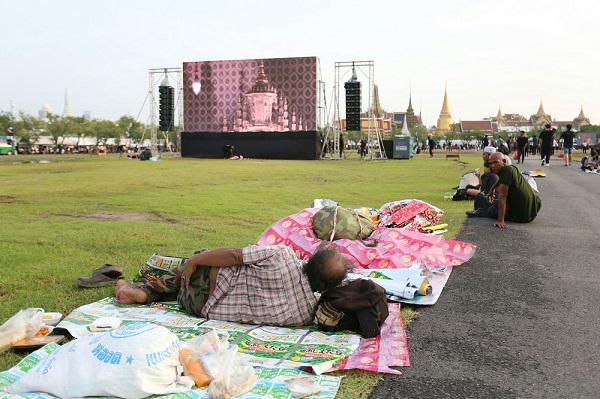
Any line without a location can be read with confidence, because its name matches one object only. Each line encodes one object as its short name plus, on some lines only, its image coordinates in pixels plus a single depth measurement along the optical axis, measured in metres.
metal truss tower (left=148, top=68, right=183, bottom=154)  36.34
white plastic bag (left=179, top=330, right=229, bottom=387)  2.91
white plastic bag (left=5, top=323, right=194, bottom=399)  2.66
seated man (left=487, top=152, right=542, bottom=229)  7.94
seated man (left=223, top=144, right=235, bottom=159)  34.75
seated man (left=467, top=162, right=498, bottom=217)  8.96
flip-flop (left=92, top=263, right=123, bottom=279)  5.00
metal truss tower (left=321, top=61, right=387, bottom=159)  31.84
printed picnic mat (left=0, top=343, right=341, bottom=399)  2.76
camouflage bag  6.09
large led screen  33.81
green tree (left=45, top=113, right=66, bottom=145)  71.50
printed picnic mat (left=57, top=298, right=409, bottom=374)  3.24
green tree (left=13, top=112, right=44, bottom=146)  65.31
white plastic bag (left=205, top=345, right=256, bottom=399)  2.74
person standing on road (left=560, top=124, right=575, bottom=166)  22.65
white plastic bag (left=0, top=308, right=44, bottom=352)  3.42
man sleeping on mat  3.85
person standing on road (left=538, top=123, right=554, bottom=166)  21.81
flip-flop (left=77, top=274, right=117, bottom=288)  4.91
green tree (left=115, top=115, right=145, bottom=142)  85.31
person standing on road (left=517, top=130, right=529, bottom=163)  23.44
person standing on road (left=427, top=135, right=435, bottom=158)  42.27
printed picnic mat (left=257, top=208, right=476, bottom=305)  5.51
